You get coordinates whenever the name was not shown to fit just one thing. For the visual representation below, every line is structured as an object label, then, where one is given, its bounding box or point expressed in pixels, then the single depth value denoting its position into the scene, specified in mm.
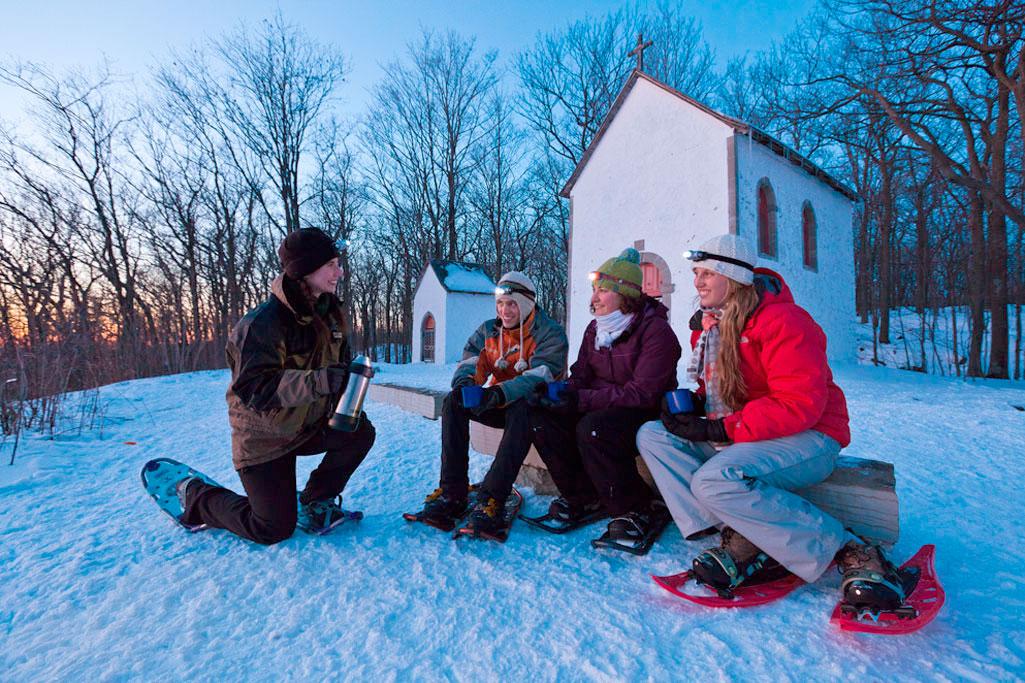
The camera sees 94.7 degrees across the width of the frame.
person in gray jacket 2488
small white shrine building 17578
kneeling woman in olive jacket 2188
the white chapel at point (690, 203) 9320
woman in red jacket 1769
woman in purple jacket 2387
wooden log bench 1969
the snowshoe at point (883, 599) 1536
